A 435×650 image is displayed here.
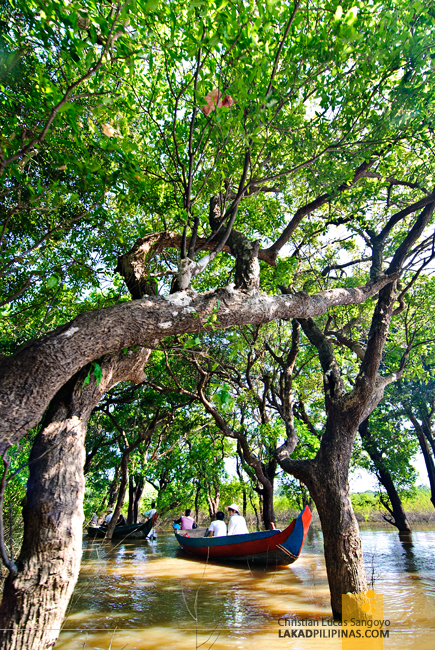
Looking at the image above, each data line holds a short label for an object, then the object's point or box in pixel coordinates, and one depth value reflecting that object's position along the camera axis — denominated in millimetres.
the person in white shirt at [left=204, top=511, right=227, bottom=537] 9742
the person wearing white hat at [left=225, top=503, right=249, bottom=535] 8867
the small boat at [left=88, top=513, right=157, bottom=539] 14391
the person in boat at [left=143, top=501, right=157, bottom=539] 15498
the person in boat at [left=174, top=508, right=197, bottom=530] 12547
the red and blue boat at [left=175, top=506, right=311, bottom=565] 7535
